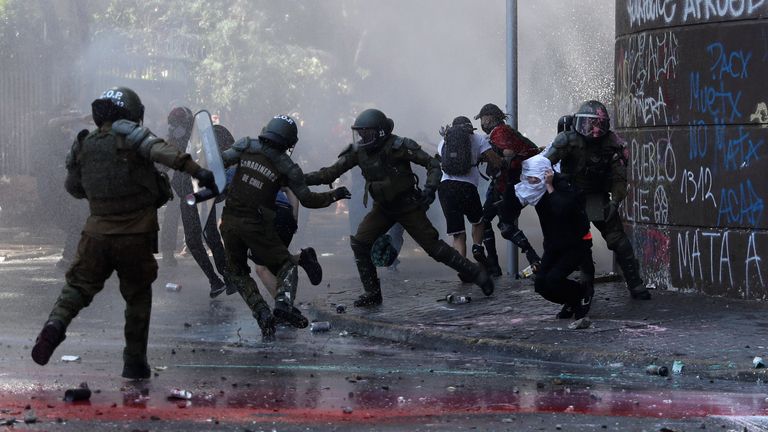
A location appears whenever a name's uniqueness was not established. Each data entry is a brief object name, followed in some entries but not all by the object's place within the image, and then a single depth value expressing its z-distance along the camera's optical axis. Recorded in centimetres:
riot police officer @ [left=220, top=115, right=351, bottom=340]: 1897
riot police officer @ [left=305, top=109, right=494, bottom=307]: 2131
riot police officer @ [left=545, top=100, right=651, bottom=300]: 2025
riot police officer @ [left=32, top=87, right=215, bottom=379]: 1481
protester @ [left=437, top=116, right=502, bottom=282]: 2547
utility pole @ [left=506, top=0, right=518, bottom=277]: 2558
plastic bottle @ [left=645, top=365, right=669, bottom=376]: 1633
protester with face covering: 1884
